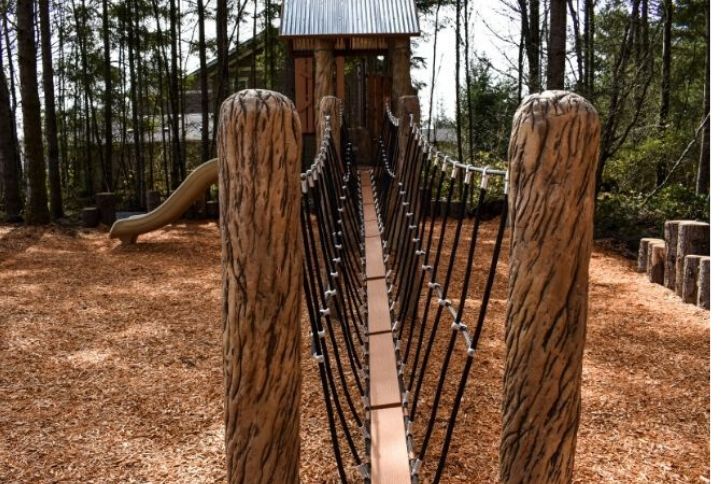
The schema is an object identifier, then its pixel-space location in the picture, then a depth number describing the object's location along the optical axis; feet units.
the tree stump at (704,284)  15.69
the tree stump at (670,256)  18.13
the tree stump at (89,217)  28.73
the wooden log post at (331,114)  14.62
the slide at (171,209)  22.66
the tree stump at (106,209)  29.37
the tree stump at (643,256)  20.78
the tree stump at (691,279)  16.60
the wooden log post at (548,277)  3.71
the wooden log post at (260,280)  3.93
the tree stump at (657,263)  19.31
